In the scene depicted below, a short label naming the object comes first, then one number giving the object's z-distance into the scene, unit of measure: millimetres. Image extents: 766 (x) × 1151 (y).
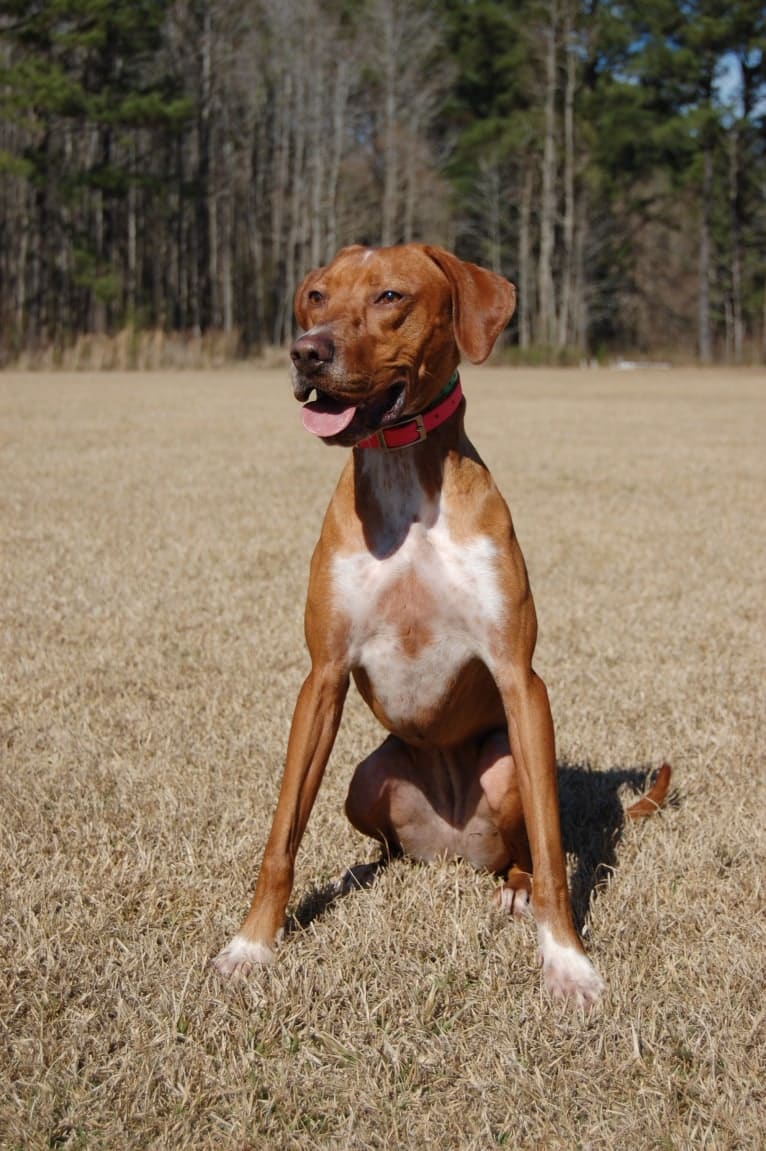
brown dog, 2463
